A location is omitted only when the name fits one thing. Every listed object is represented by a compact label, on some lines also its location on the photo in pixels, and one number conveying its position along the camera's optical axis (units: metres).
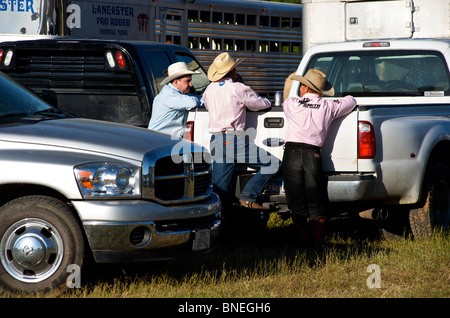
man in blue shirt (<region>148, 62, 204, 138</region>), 16.47
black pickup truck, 18.37
